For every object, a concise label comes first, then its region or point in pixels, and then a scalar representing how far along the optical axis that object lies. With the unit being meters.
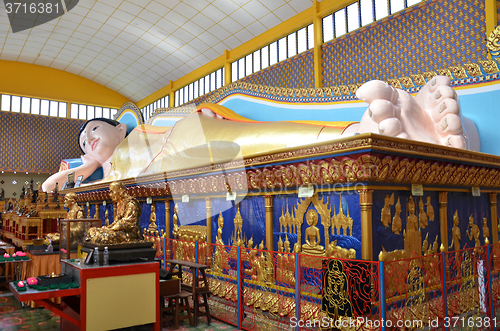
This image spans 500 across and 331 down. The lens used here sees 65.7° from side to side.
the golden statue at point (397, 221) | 3.81
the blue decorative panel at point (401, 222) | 3.67
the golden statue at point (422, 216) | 4.14
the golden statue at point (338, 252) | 3.71
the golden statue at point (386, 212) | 3.71
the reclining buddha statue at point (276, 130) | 4.52
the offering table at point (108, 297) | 3.81
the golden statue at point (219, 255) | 5.30
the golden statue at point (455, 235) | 4.57
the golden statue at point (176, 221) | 6.49
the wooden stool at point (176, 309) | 4.36
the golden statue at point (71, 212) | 7.22
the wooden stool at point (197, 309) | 4.46
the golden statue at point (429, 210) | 4.26
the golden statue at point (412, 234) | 3.95
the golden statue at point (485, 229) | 5.11
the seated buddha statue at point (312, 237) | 4.09
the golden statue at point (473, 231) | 4.89
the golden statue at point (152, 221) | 7.14
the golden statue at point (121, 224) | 4.68
